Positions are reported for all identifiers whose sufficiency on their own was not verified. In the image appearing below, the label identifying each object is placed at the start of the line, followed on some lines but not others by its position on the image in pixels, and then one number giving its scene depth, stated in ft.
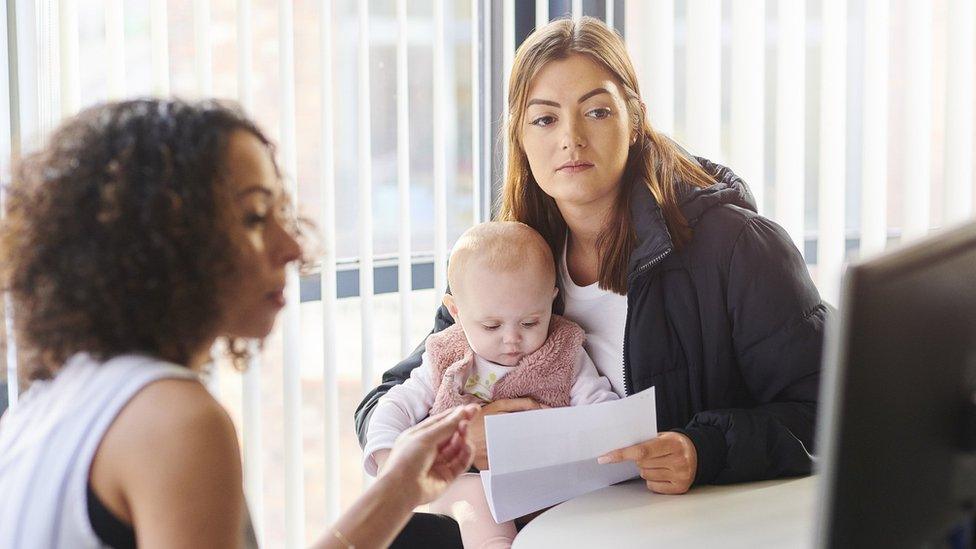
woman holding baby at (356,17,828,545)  5.85
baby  6.64
